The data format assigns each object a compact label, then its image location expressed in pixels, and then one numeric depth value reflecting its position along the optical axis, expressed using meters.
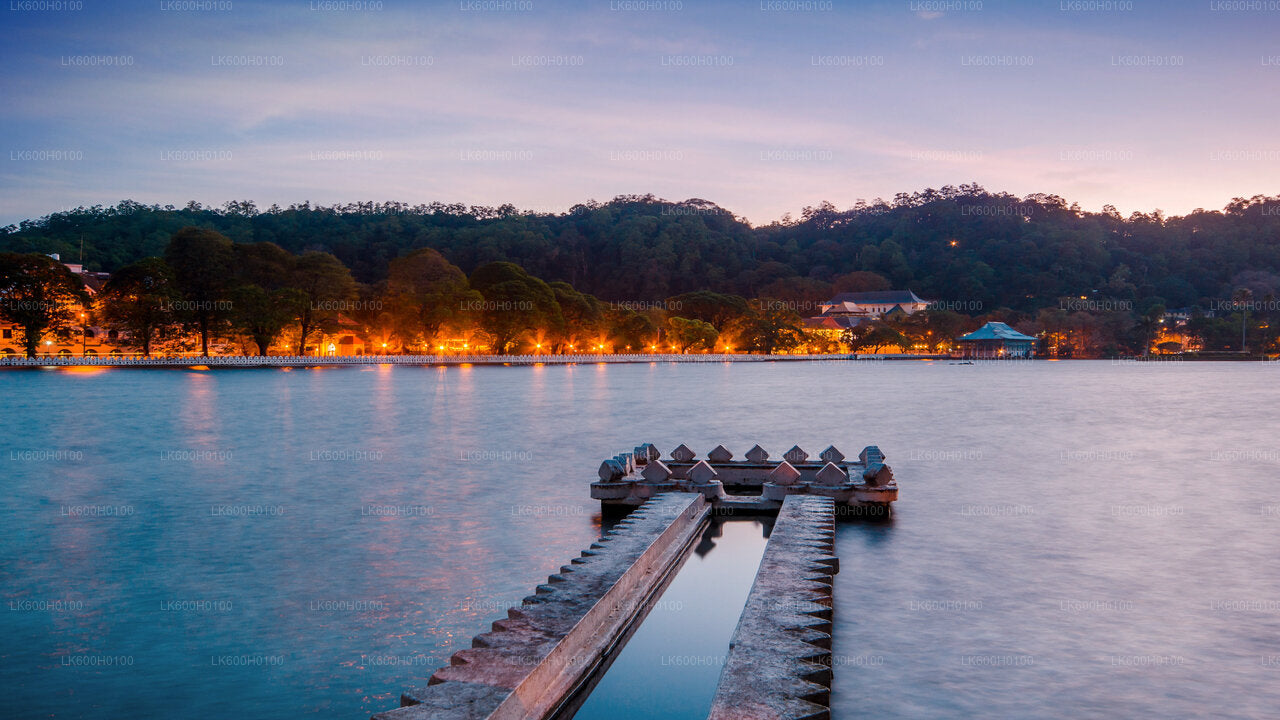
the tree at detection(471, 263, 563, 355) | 91.94
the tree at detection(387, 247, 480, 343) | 90.56
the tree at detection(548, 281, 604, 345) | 105.31
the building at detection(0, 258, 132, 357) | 75.81
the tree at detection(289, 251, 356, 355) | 84.50
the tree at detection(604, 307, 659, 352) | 114.44
